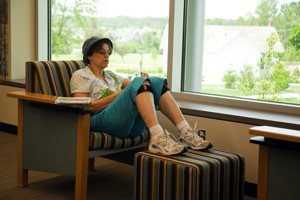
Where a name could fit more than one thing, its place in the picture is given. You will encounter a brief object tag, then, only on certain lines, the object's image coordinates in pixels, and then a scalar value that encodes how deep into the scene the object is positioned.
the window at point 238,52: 3.49
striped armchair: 2.95
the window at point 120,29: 4.25
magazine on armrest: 2.86
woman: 2.86
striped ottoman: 2.50
